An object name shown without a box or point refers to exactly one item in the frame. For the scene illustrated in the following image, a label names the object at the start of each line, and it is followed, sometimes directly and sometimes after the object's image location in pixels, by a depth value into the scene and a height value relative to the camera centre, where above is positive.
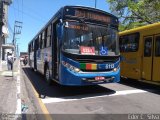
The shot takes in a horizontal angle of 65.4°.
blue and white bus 4.57 +0.33
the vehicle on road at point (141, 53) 5.24 +0.13
